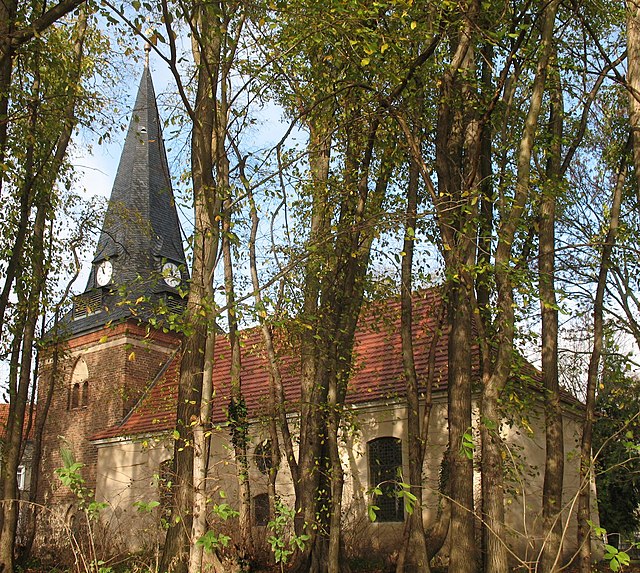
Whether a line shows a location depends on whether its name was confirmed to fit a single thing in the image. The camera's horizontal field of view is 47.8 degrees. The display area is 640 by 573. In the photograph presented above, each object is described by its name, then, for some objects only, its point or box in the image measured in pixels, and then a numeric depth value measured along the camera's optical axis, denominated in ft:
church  54.13
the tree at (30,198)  37.96
